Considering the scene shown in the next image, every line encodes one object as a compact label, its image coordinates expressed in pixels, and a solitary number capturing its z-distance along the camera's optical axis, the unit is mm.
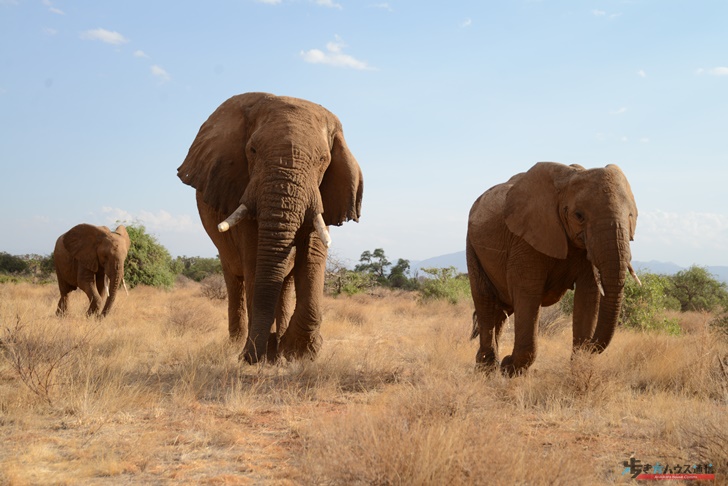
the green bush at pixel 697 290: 23047
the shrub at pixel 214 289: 22019
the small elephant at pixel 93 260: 14203
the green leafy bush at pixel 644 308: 13211
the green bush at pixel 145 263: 24172
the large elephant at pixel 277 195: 7270
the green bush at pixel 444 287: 22516
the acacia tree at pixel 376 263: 43094
